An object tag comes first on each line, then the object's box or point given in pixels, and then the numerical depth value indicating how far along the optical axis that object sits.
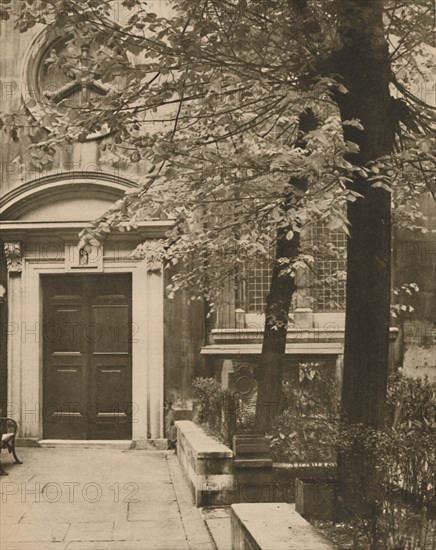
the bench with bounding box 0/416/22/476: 10.38
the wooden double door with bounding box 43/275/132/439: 12.97
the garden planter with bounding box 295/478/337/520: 5.71
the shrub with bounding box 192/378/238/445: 9.27
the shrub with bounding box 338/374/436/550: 4.50
